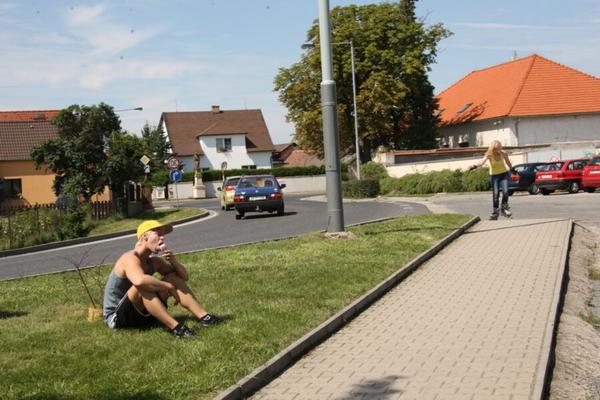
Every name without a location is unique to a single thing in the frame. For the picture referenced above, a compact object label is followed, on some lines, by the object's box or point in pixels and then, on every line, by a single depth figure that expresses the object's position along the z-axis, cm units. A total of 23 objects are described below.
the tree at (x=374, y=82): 5619
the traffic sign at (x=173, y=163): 4497
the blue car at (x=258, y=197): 2755
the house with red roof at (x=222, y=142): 8812
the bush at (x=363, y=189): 4484
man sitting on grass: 687
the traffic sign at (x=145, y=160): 3584
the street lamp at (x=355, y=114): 4980
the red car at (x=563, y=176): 3384
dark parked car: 3631
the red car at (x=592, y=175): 3269
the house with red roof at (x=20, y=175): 5709
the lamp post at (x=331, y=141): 1453
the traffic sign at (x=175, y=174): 4403
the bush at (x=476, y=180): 3972
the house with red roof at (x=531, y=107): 5591
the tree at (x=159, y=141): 8069
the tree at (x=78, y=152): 3609
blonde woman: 1778
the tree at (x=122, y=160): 3541
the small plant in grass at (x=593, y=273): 1174
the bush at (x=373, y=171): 5047
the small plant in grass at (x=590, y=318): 862
